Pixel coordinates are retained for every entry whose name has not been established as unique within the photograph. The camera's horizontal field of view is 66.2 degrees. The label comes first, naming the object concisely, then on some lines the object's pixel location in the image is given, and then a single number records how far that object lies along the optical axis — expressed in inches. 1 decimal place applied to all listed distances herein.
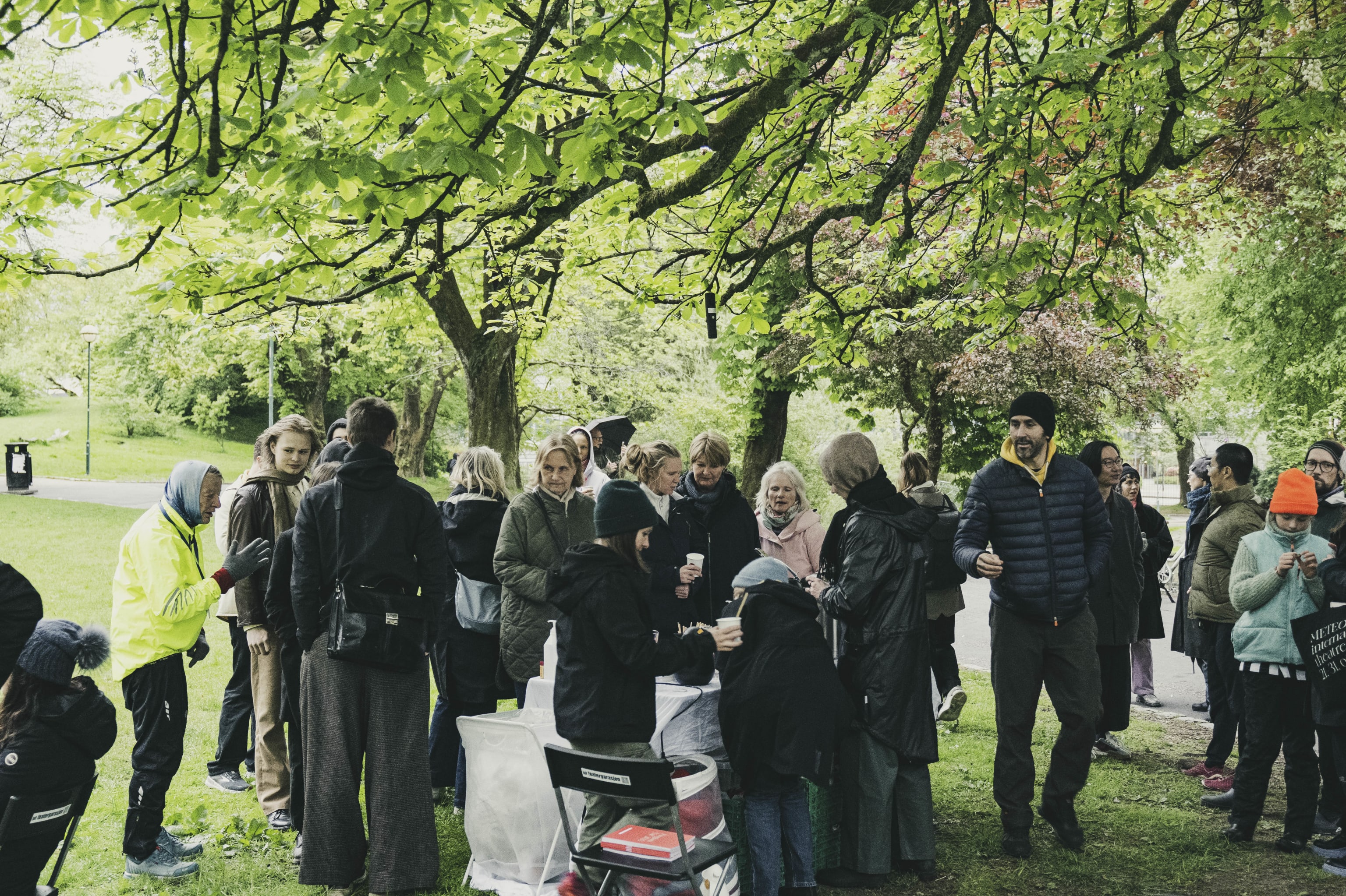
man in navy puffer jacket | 218.4
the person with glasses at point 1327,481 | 262.7
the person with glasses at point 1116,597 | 267.7
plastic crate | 201.6
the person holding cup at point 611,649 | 163.6
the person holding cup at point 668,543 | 227.5
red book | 159.6
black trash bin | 1031.6
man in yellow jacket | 196.5
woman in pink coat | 273.0
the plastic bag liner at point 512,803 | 188.9
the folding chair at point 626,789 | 149.9
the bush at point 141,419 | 1691.7
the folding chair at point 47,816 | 144.3
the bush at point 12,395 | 1772.9
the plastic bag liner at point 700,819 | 167.2
